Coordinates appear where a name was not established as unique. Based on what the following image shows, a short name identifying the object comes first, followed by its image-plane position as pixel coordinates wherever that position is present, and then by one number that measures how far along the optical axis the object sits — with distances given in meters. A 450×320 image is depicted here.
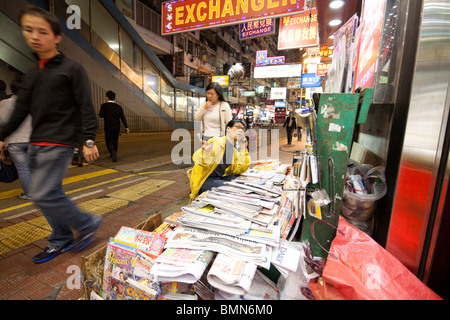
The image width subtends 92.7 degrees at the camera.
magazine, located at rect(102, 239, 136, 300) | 1.24
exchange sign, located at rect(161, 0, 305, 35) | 5.29
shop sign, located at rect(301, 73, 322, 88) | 11.12
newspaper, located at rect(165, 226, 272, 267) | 1.20
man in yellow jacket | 2.41
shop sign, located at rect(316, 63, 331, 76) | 9.67
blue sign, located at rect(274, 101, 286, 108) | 33.93
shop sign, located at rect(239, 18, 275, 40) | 8.21
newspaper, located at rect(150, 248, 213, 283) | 1.07
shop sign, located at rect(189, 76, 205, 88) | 21.67
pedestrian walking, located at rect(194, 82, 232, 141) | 3.52
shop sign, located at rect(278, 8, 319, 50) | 7.28
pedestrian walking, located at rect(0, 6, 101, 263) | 1.60
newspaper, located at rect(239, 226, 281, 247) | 1.31
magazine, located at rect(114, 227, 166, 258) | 1.25
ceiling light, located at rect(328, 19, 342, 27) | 5.17
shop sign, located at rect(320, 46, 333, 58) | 7.50
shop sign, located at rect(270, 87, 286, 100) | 25.27
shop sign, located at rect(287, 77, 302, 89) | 17.12
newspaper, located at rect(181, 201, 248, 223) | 1.47
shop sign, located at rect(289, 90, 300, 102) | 23.08
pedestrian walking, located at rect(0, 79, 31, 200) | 2.26
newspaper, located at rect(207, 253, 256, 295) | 1.03
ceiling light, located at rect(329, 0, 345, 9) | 4.18
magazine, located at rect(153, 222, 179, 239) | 1.52
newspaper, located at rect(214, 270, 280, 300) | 1.08
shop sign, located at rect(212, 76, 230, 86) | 18.93
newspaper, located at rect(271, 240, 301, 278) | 1.18
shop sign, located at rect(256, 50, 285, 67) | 12.83
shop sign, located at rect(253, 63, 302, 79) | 11.07
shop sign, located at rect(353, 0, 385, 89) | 2.01
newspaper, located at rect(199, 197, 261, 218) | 1.54
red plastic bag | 1.00
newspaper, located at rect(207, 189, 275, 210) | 1.66
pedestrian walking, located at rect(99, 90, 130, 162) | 5.45
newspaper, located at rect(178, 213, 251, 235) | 1.37
